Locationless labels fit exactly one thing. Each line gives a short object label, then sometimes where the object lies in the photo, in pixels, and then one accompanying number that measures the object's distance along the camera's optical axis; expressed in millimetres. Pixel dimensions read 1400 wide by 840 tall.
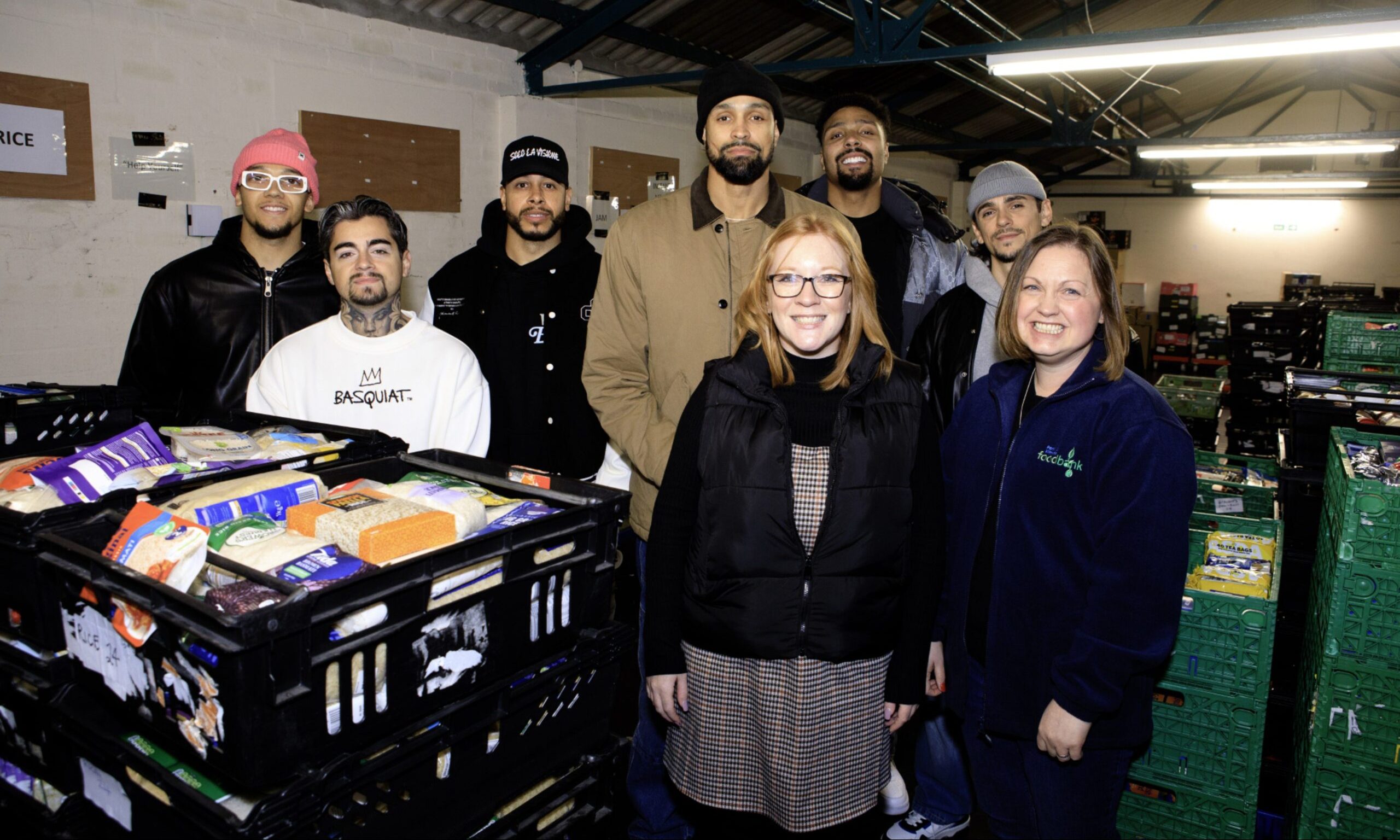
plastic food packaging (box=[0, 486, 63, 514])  1431
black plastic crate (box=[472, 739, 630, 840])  1436
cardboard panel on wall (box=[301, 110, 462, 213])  5320
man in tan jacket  2248
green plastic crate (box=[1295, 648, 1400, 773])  2355
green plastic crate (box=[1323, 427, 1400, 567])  2258
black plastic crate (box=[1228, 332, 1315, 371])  8570
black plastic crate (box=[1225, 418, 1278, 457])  8562
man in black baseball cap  2998
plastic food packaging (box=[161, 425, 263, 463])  1684
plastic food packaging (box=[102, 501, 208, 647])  1162
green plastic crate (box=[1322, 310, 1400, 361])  5285
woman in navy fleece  1669
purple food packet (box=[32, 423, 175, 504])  1495
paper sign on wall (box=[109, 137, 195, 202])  4391
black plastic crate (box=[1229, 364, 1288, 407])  8516
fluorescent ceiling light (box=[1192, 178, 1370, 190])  13148
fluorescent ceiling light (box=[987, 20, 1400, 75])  4094
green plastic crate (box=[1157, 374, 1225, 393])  7969
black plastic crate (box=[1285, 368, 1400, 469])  2875
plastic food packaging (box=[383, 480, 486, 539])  1365
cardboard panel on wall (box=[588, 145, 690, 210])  7367
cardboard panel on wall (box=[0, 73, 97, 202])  3975
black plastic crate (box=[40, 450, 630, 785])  1038
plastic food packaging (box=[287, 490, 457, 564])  1255
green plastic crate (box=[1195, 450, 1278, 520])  3188
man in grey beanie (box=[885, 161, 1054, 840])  2506
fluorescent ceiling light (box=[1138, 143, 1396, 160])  8998
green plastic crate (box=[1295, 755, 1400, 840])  2387
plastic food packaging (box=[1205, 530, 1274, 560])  2580
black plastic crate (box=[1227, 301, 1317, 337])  8672
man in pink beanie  2885
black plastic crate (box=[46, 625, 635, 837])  1103
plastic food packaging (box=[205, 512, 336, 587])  1208
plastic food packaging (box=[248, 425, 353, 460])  1741
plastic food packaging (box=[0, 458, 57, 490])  1541
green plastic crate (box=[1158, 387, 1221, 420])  7461
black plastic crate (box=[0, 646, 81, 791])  1370
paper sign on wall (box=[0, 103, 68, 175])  3945
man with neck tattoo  2271
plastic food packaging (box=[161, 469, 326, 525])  1362
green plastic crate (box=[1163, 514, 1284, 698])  2412
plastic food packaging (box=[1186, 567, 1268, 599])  2443
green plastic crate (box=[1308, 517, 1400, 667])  2312
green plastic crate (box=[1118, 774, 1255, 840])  2500
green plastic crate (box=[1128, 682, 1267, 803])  2451
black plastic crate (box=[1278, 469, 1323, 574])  2857
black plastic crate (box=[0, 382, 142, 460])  1970
